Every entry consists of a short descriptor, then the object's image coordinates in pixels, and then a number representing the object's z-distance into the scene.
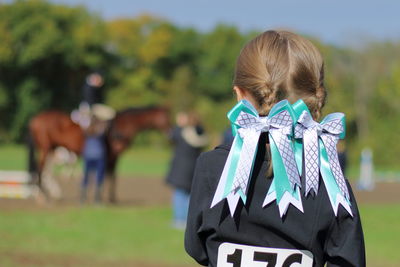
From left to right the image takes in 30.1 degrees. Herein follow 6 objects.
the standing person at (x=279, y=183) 2.33
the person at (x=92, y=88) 16.52
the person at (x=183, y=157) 11.85
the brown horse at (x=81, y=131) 16.20
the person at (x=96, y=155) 15.38
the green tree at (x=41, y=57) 63.41
